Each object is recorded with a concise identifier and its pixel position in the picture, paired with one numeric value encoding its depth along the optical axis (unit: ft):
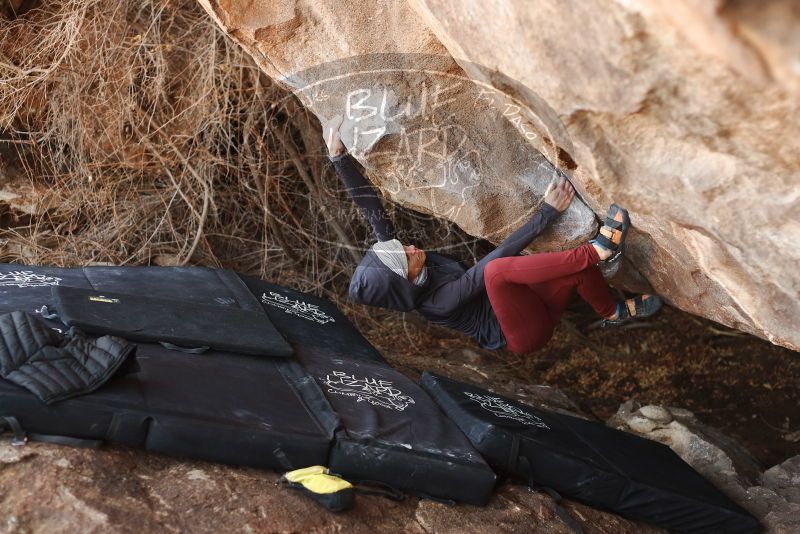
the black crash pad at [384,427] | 7.91
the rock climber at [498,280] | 9.80
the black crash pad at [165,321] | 8.60
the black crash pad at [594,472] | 8.71
